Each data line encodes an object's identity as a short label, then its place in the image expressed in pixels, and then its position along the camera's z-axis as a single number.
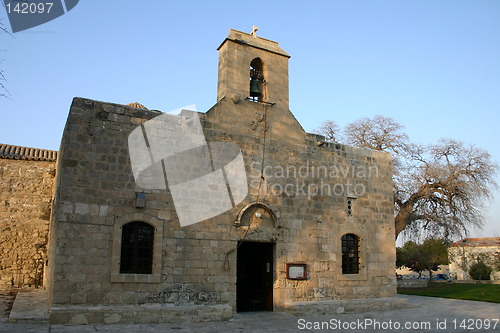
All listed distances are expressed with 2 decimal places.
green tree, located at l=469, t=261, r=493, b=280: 32.22
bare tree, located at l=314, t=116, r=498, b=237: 22.80
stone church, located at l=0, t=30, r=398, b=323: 9.88
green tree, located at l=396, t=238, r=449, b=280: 31.25
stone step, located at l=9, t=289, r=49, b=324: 8.59
